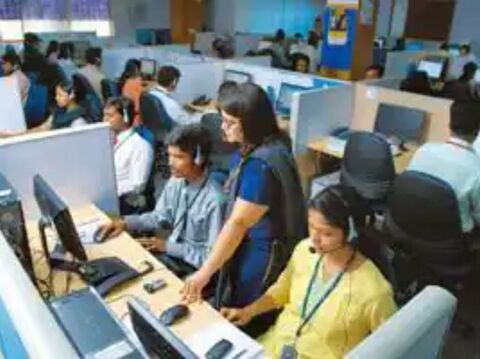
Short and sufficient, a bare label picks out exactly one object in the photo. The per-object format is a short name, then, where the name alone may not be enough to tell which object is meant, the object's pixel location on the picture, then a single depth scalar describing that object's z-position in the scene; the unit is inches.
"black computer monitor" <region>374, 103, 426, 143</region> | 138.4
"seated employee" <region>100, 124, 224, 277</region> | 79.1
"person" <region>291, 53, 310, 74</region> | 231.3
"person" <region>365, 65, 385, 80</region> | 193.2
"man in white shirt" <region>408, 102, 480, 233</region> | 90.4
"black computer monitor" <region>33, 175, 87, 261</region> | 60.6
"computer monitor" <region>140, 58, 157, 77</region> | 227.6
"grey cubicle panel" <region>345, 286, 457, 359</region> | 22.6
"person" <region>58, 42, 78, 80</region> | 234.1
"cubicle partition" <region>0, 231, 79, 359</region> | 25.3
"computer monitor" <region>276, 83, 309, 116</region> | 170.9
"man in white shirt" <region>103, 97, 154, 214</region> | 104.7
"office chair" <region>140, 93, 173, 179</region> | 158.7
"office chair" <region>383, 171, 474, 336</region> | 85.3
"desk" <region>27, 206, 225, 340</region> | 61.6
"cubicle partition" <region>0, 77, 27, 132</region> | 144.5
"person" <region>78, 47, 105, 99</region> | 211.2
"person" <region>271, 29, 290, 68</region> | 273.0
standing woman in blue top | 65.2
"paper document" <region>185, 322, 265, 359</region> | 55.6
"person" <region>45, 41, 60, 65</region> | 242.5
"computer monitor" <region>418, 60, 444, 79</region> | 240.4
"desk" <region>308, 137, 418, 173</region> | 128.3
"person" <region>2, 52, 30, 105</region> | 179.0
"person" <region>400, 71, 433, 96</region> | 173.3
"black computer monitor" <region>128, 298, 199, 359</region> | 35.4
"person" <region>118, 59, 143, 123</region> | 179.4
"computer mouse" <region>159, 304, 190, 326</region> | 60.1
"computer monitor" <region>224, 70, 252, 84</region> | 186.6
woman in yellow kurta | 54.2
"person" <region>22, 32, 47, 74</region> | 221.0
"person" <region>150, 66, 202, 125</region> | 161.8
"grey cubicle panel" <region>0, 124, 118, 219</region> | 83.6
